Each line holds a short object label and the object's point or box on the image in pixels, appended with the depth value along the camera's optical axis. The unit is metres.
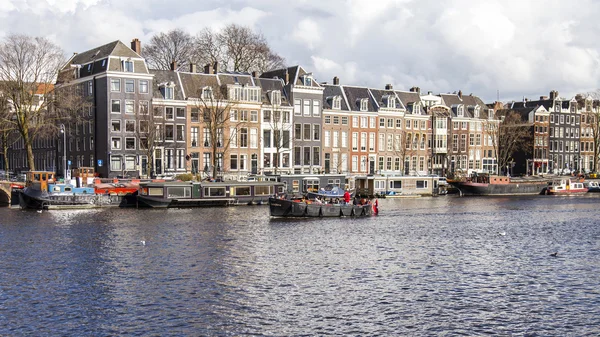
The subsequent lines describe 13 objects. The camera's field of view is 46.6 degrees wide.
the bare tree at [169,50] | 116.04
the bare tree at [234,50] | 117.62
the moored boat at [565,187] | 115.12
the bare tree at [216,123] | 91.88
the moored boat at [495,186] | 108.56
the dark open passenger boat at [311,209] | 65.62
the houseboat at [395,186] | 99.81
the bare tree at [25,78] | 81.56
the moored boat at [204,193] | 76.12
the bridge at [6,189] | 78.62
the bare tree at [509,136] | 128.12
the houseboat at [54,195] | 72.31
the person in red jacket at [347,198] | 70.36
